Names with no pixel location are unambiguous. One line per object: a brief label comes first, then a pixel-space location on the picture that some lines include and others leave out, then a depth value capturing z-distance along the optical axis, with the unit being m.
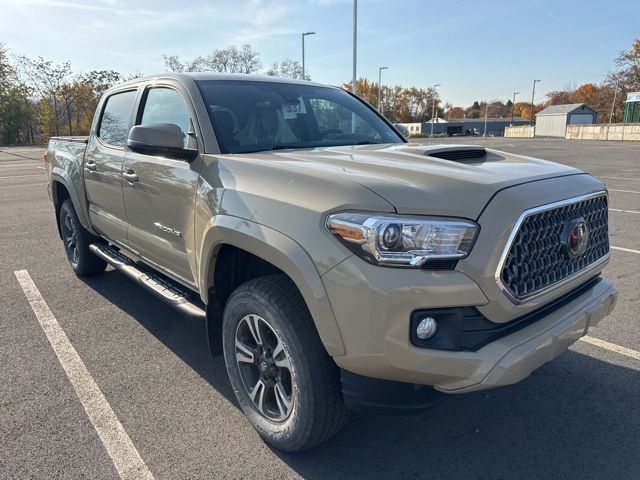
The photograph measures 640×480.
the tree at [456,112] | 150.00
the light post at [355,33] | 24.64
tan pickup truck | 1.97
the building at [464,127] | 82.31
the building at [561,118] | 68.38
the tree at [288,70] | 46.80
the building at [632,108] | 59.57
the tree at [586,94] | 95.35
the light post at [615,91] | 71.59
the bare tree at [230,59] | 51.47
